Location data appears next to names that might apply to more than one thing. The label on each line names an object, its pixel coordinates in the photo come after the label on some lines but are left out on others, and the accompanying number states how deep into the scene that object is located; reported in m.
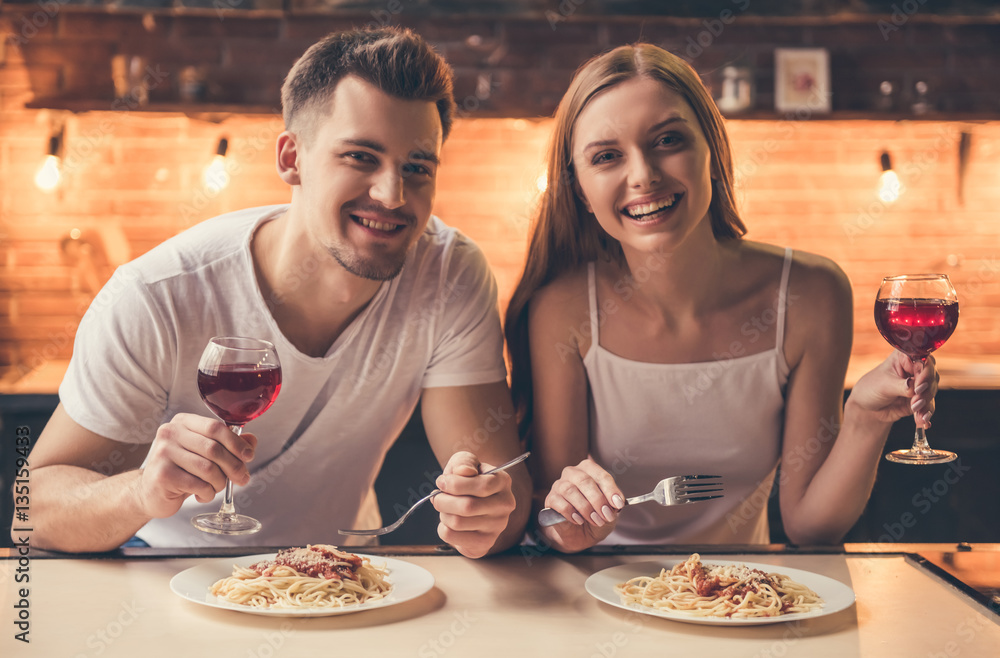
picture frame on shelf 3.96
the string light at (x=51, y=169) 3.96
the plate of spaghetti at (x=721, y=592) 1.10
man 1.57
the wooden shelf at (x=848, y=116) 3.85
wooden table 1.03
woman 1.68
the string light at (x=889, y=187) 4.12
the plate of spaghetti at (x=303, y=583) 1.12
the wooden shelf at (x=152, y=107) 3.74
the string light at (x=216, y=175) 4.03
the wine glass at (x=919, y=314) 1.43
